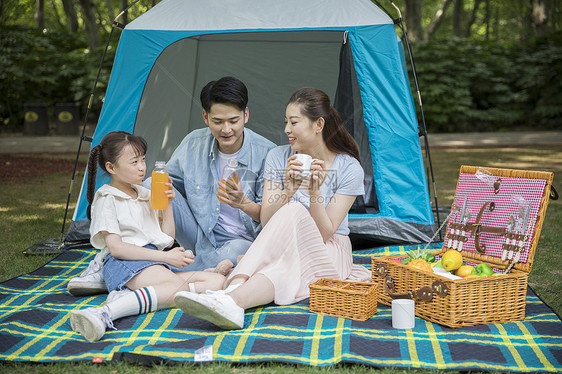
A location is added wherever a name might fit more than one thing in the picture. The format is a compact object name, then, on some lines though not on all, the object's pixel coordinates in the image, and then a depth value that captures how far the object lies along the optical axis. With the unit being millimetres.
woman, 2363
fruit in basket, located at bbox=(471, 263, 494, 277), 2320
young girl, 2469
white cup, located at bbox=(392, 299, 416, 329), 2262
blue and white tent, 3629
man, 2779
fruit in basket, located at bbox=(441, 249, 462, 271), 2480
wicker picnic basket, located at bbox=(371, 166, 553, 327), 2266
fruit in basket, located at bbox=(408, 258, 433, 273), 2442
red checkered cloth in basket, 2432
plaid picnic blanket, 1963
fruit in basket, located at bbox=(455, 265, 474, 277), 2418
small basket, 2346
